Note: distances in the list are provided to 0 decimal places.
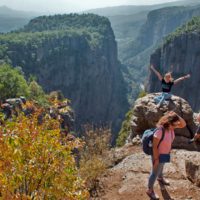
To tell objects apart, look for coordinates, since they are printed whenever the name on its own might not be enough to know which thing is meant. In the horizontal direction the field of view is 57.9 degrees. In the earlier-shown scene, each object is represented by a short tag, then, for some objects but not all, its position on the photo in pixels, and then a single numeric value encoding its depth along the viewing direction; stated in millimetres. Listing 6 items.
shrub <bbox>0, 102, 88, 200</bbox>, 3820
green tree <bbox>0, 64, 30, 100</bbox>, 31827
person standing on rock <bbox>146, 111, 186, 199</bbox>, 4707
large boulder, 9197
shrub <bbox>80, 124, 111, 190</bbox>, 7401
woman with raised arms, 9044
